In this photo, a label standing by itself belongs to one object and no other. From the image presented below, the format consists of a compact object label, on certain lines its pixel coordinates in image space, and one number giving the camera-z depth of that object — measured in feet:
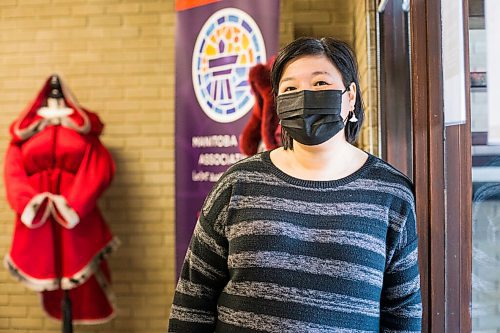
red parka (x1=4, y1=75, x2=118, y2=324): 9.88
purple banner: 8.35
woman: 4.14
